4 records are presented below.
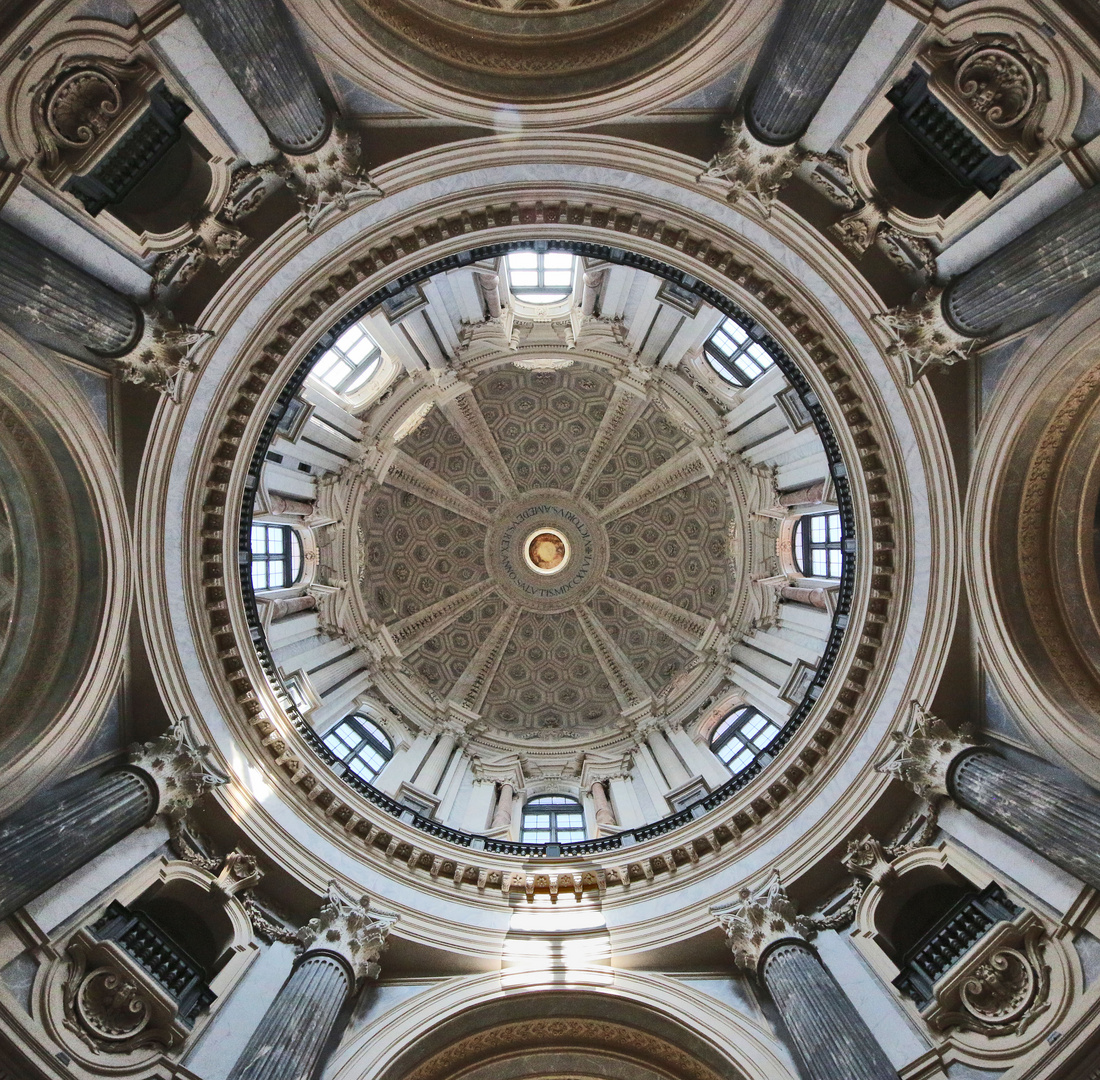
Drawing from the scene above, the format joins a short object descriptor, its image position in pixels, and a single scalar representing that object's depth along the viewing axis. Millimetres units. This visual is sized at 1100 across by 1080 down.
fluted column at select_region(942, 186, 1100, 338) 11406
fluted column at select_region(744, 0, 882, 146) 12117
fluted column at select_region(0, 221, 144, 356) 11656
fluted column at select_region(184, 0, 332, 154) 12094
